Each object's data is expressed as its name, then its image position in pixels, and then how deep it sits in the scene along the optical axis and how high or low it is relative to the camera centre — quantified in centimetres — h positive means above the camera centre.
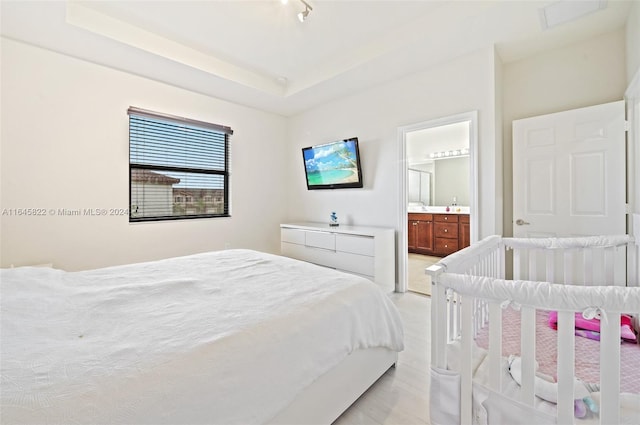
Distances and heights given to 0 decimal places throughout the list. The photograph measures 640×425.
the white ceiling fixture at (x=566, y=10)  216 +165
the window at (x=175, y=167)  334 +61
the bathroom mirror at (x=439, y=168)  533 +95
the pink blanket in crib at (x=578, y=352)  137 -84
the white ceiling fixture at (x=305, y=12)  236 +176
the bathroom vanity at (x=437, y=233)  501 -44
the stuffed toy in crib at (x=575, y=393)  101 -72
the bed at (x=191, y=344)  76 -47
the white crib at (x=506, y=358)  84 -52
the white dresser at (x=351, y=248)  319 -49
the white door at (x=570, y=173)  238 +35
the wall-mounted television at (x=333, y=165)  385 +70
